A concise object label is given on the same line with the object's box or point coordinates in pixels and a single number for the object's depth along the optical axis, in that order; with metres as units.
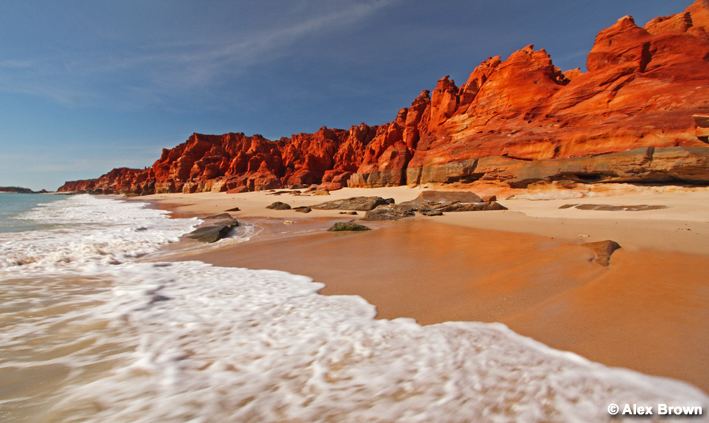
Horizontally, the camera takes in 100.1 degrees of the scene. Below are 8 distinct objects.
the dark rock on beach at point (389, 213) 13.35
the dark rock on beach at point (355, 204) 19.03
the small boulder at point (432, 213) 13.96
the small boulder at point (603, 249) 4.61
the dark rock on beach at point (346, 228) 9.91
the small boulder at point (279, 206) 21.00
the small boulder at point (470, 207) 14.92
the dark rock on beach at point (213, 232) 8.92
